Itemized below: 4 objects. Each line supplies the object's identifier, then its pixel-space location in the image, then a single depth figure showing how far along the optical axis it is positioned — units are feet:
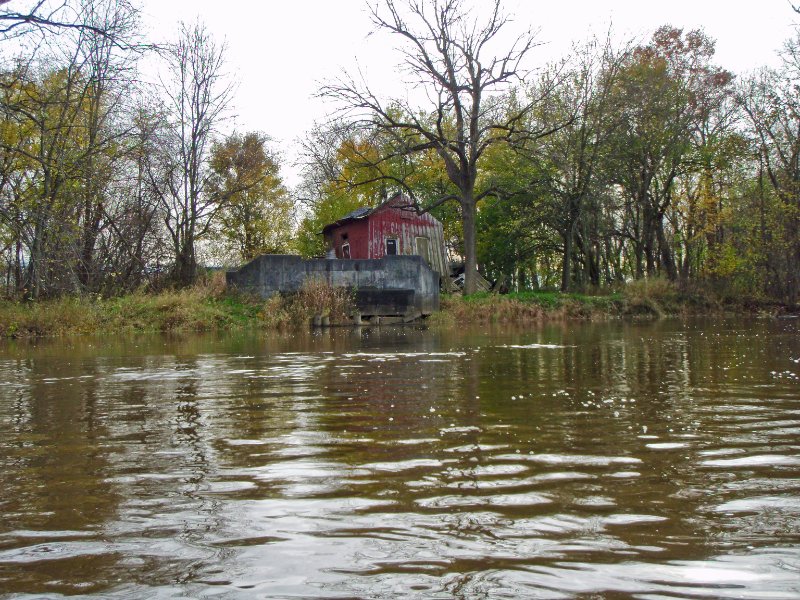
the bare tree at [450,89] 101.45
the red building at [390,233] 130.93
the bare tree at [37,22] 36.40
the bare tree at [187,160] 107.55
